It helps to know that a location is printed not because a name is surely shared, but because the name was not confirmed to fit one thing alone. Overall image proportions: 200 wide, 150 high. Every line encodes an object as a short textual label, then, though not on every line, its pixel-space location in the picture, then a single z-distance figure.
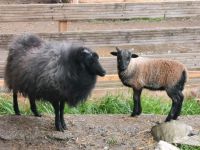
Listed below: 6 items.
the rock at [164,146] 7.61
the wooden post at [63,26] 10.92
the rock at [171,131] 7.95
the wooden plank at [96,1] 16.50
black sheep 7.78
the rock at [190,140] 7.87
